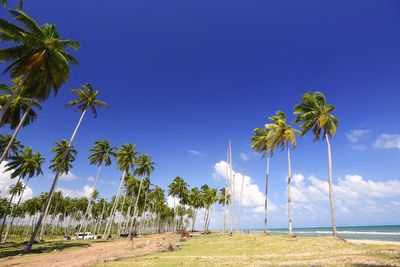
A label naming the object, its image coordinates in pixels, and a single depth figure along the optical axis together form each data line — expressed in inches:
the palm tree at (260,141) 1830.7
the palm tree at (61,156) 2087.6
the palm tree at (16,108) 1249.4
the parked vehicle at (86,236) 2380.7
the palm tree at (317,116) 1270.9
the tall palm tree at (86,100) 1587.1
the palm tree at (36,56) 859.4
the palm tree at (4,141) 1770.9
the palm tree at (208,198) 3486.7
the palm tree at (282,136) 1483.8
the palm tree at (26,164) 1970.0
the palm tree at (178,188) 3483.8
